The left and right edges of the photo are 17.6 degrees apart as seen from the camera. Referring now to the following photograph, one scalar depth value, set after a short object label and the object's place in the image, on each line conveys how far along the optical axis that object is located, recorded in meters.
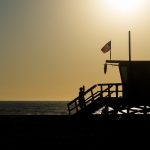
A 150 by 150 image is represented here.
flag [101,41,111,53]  34.19
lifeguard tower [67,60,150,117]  29.56
